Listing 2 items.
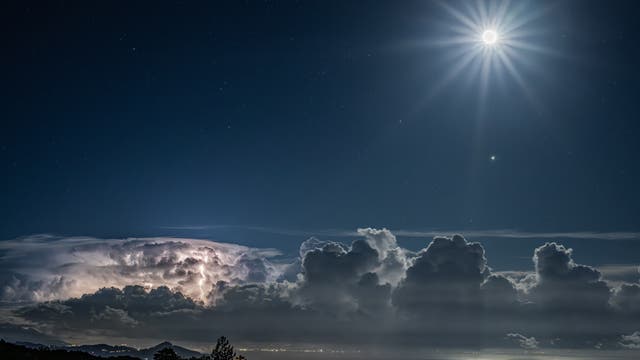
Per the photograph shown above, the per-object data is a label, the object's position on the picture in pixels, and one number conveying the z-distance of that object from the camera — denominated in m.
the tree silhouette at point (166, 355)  69.62
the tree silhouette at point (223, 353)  74.31
